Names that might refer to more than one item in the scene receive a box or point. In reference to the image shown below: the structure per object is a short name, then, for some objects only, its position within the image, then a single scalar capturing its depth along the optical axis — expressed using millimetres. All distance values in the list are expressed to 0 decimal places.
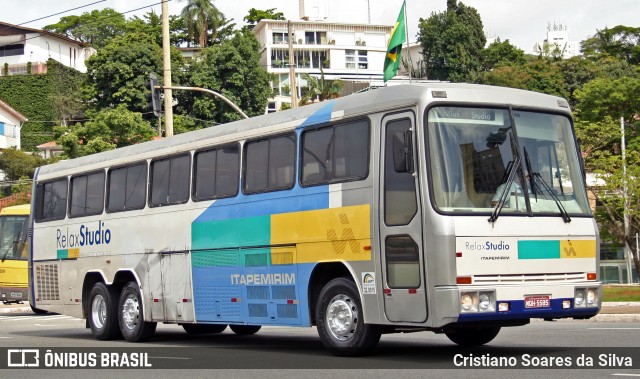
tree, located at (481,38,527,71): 109188
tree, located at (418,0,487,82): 102875
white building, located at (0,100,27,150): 89562
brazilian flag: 25745
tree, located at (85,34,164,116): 80375
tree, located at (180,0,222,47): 107000
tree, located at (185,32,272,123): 81062
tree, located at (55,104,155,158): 68688
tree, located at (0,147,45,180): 77500
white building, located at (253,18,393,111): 111000
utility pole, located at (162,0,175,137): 31248
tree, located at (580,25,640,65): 105688
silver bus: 12836
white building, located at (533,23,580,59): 173125
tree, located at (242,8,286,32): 119188
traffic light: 30312
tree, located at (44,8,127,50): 114375
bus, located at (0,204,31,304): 35312
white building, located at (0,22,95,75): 100562
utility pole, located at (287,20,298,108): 37188
